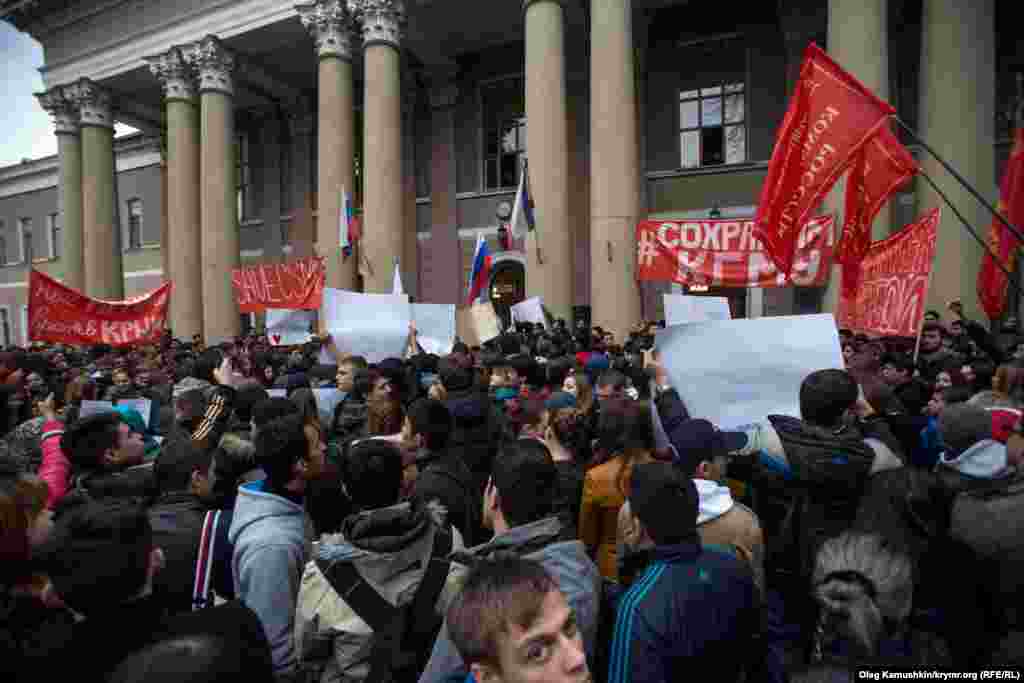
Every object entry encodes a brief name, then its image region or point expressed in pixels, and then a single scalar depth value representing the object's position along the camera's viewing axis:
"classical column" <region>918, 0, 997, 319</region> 10.12
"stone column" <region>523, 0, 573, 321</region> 12.00
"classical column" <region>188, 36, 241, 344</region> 17.11
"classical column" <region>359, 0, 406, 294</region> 14.38
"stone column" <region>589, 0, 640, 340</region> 11.59
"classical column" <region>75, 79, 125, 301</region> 20.25
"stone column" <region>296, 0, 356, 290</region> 15.02
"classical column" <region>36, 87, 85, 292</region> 21.19
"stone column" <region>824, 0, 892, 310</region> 10.27
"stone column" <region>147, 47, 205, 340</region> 18.09
